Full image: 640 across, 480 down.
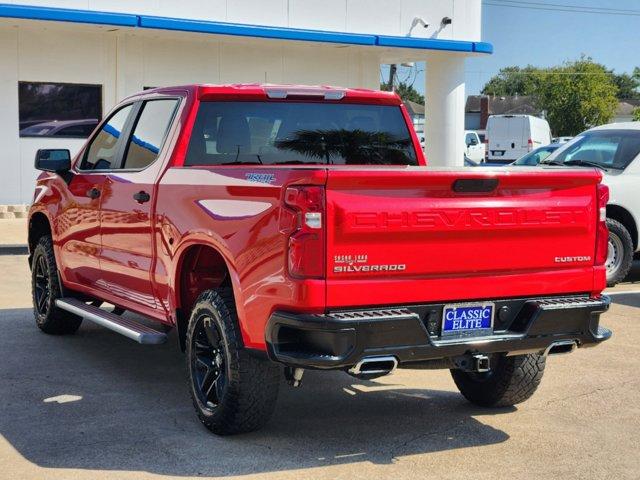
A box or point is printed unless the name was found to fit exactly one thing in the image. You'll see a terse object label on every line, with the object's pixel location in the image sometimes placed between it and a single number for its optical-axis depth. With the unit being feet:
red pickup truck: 16.98
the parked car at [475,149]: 150.51
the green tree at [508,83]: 519.27
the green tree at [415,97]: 428.15
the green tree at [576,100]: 299.58
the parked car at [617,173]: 39.75
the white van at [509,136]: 144.41
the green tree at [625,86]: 547.49
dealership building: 67.21
